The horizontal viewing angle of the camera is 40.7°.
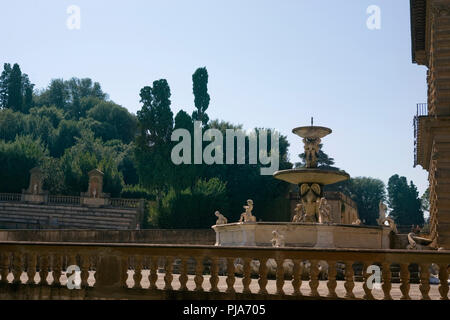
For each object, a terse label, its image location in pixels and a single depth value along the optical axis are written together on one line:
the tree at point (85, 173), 60.53
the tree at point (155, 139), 57.09
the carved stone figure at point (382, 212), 23.56
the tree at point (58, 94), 111.69
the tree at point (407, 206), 91.44
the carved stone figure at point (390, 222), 23.34
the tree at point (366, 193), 93.50
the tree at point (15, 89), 95.62
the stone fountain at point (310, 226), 19.83
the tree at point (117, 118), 98.06
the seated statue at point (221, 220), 23.36
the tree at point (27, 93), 101.25
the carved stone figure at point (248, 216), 21.75
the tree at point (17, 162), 60.94
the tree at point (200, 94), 68.04
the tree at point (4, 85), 96.02
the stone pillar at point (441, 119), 25.20
